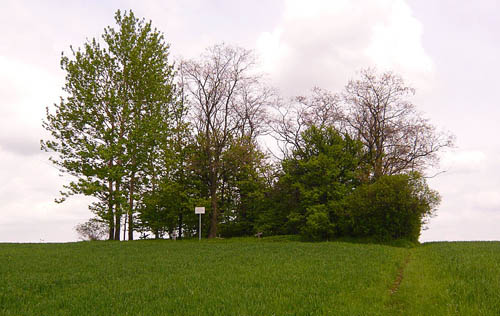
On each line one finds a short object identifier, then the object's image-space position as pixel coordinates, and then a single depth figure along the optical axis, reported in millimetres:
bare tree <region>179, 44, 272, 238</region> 42375
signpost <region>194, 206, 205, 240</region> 35125
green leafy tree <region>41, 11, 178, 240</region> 34906
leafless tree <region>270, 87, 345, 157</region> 47500
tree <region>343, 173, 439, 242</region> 32250
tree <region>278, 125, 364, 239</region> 35438
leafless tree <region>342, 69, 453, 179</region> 43969
